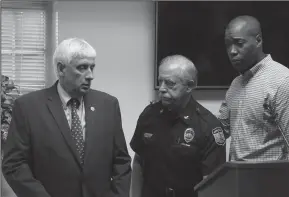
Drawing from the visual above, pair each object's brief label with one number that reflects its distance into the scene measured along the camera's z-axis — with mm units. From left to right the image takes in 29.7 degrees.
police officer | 2918
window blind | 4664
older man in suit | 2611
